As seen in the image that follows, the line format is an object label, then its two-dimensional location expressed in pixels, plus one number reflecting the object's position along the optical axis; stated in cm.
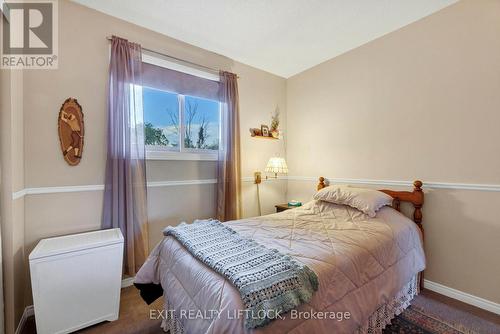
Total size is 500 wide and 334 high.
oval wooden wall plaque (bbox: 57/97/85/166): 195
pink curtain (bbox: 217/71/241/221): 280
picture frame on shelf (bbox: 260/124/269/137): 335
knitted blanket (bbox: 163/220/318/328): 93
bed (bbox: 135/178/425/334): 104
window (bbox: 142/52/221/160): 248
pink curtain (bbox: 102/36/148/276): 211
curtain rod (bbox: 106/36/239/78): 237
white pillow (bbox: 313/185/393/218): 213
